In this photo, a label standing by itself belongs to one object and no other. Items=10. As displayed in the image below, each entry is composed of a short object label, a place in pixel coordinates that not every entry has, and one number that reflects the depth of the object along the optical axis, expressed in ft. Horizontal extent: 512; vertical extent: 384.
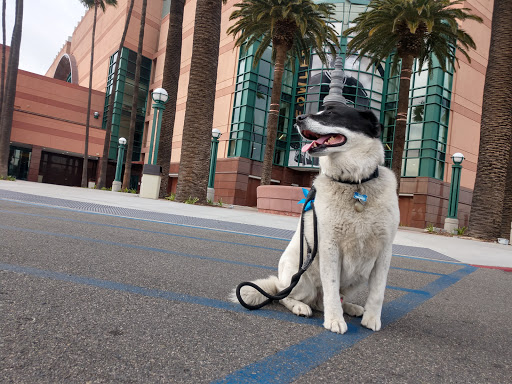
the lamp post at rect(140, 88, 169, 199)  46.93
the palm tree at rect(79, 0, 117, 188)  111.45
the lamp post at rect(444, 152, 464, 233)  55.67
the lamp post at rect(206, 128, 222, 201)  63.12
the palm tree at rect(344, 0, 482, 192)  49.49
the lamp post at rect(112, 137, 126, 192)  84.16
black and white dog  7.33
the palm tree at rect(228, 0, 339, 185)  55.72
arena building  85.61
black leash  7.68
